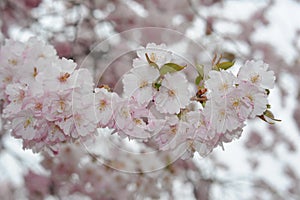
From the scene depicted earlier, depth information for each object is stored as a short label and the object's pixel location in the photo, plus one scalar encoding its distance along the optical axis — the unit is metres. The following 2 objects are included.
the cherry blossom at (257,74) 0.78
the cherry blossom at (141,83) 0.77
